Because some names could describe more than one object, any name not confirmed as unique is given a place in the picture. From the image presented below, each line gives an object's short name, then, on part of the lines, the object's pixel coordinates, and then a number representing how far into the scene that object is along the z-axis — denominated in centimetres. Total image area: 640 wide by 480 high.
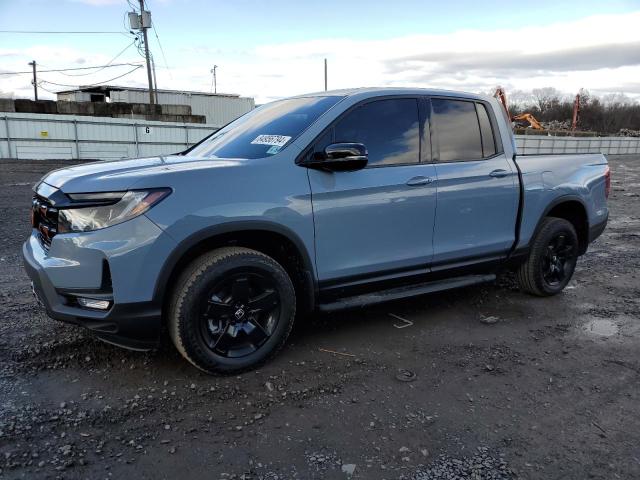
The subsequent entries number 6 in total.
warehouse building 4203
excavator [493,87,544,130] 4903
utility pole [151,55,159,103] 3451
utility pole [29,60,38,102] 5750
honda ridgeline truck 302
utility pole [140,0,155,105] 3209
